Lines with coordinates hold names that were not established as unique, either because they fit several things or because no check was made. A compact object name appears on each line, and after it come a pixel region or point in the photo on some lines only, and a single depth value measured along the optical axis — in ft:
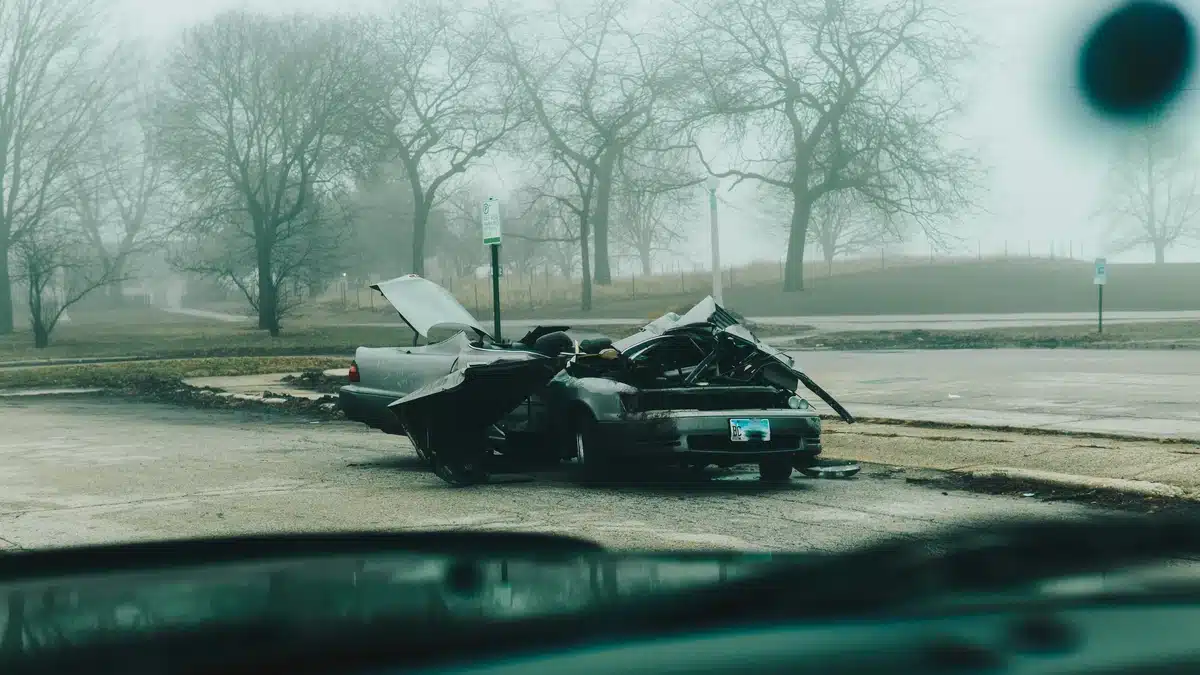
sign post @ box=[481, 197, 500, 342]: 55.72
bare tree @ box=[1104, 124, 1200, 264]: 260.01
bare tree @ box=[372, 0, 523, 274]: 184.55
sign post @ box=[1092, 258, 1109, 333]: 95.76
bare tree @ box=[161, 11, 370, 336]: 140.97
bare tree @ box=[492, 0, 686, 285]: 180.55
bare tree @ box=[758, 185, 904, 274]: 298.35
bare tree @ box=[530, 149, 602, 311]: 173.78
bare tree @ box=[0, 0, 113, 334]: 156.97
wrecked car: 29.30
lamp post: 115.75
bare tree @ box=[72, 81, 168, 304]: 191.93
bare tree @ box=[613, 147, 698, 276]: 182.09
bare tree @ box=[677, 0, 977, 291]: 164.14
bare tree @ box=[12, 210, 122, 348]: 122.62
